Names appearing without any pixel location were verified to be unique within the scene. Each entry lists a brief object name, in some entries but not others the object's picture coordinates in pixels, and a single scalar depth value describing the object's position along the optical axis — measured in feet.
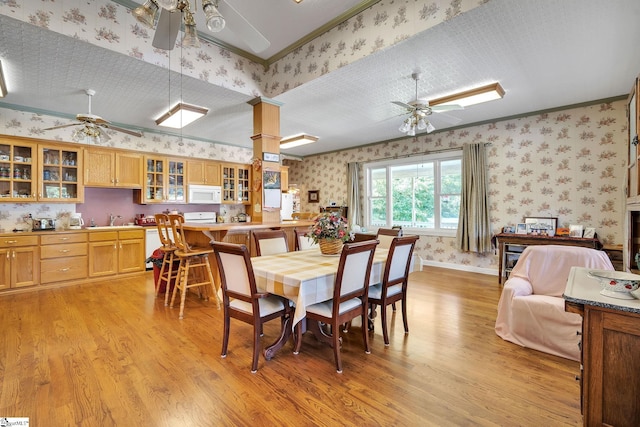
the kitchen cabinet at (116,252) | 15.64
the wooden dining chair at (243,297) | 6.74
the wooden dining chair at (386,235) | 11.32
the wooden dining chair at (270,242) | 9.67
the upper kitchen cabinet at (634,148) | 6.82
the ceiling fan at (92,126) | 11.84
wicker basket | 9.14
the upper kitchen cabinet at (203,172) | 20.06
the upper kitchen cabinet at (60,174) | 14.93
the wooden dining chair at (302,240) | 10.82
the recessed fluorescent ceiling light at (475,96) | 12.11
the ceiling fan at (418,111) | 11.34
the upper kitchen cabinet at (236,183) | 21.93
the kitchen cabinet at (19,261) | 13.35
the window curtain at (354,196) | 23.99
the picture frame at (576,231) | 14.26
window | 19.35
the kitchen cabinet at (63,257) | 14.29
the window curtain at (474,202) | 17.38
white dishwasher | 17.35
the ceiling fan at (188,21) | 5.79
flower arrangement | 8.96
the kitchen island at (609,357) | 4.17
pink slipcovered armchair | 7.75
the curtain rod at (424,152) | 18.55
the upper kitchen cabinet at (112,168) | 16.19
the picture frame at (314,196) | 27.48
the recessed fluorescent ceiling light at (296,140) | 19.66
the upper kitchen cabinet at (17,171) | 14.06
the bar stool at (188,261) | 10.91
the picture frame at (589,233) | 14.01
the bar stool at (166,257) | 11.92
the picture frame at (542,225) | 14.99
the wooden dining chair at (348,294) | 6.86
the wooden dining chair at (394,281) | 8.26
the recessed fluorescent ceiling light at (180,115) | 13.57
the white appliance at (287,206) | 24.74
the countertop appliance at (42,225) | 15.01
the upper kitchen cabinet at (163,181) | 18.21
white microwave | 19.98
